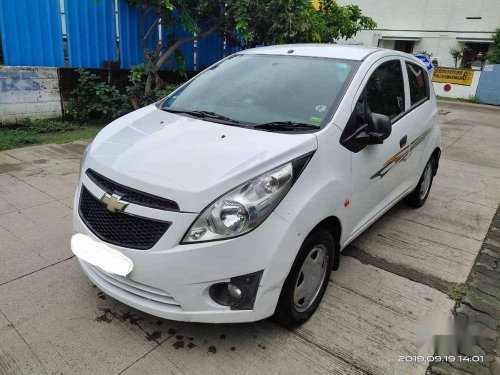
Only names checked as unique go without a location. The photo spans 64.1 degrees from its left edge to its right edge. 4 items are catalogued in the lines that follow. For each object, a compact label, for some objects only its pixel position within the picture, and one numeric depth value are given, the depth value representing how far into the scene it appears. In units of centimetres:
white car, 203
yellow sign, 1789
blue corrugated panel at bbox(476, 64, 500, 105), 1714
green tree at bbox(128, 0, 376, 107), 702
